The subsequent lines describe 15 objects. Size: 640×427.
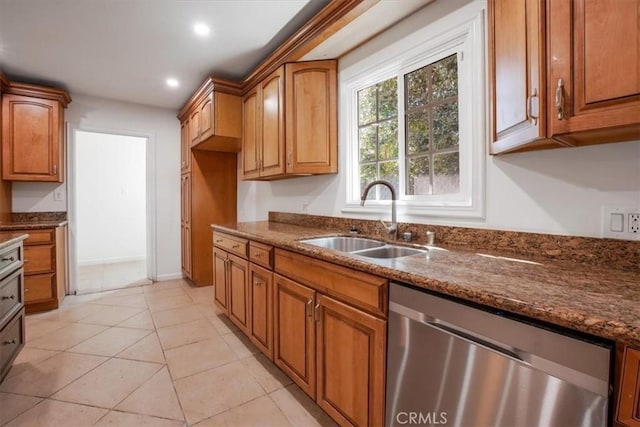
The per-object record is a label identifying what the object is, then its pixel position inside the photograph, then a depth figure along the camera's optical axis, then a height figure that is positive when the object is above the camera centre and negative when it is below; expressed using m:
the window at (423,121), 1.56 +0.58
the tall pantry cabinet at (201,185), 3.53 +0.34
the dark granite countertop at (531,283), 0.66 -0.23
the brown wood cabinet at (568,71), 0.80 +0.43
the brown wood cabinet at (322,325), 1.22 -0.61
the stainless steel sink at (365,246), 1.70 -0.24
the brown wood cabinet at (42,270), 2.96 -0.60
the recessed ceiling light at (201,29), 2.24 +1.42
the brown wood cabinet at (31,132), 3.07 +0.86
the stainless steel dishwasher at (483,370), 0.69 -0.46
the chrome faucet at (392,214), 1.87 -0.03
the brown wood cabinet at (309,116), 2.44 +0.79
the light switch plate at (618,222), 1.08 -0.05
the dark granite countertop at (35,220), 2.92 -0.10
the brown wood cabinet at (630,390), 0.61 -0.39
